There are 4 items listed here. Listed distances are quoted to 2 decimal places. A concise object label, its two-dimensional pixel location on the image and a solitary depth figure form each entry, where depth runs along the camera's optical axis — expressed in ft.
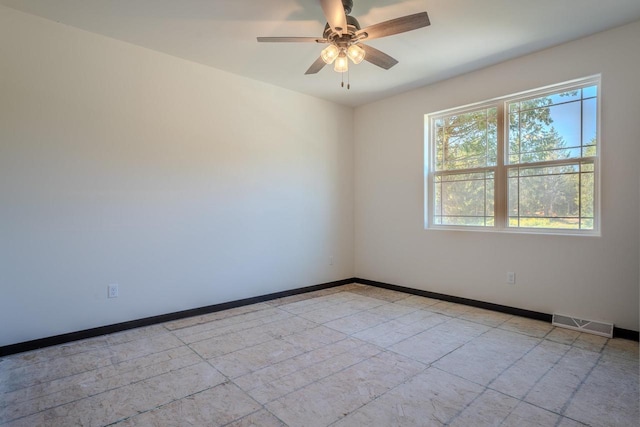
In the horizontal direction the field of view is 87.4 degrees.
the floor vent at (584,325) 9.48
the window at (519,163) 10.28
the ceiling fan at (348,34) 6.88
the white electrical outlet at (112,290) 9.85
